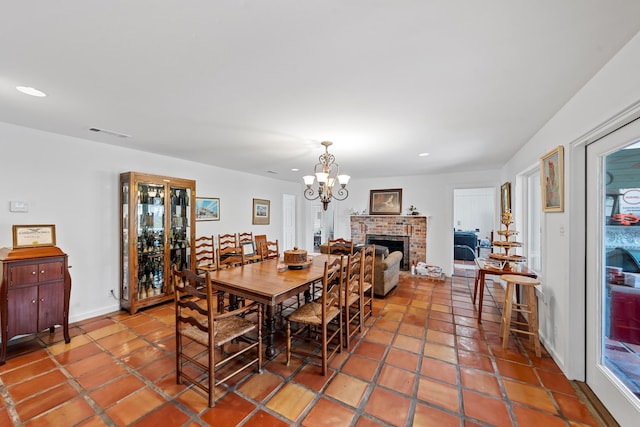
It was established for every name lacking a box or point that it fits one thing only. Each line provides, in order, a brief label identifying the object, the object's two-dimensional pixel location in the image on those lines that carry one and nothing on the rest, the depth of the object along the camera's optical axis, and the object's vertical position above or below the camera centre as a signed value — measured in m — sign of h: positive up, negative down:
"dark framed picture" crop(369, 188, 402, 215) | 6.01 +0.30
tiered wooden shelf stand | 2.86 -0.46
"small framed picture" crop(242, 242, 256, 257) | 5.43 -0.77
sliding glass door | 1.57 -0.39
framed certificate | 2.58 -0.25
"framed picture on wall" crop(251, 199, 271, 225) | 5.74 +0.06
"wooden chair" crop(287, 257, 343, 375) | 2.09 -0.93
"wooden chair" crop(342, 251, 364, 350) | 2.49 -0.88
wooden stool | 2.47 -0.90
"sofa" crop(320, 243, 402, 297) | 4.00 -0.93
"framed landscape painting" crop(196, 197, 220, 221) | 4.52 +0.08
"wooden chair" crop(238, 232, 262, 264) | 5.25 -0.63
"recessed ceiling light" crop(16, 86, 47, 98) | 1.85 +0.91
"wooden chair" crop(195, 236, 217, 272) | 4.29 -0.67
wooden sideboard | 2.30 -0.77
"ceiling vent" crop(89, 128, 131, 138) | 2.75 +0.90
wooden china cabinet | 3.33 -0.30
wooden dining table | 2.05 -0.63
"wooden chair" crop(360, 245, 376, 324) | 3.25 -0.83
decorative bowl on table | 2.87 -0.53
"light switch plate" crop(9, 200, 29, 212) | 2.61 +0.06
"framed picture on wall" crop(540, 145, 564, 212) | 2.12 +0.33
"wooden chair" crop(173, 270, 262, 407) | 1.76 -0.94
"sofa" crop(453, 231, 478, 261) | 7.20 -0.86
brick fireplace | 5.79 -0.45
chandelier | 3.04 +0.41
